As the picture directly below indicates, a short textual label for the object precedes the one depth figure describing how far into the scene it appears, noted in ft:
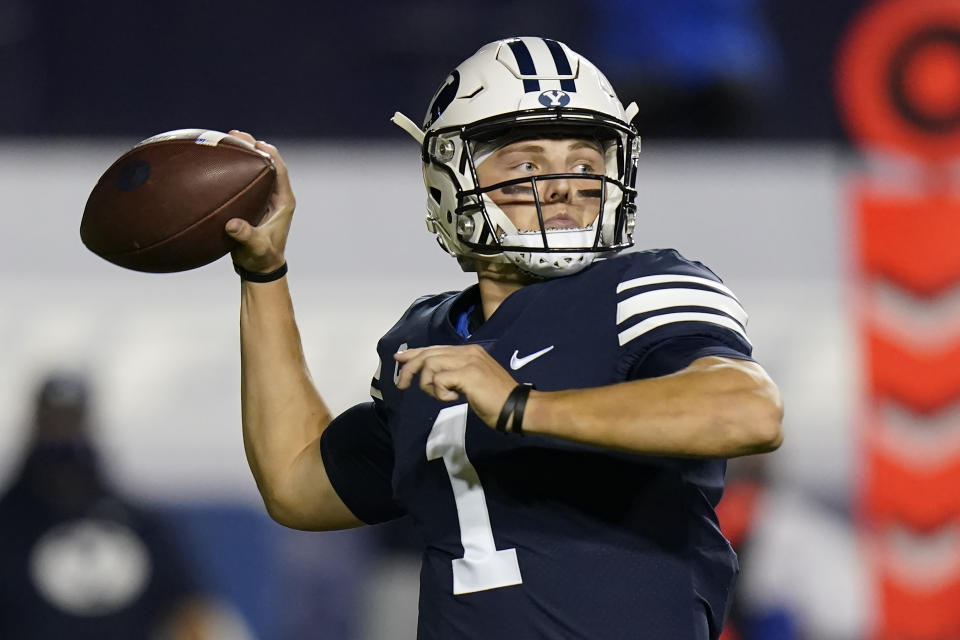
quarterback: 41.28
